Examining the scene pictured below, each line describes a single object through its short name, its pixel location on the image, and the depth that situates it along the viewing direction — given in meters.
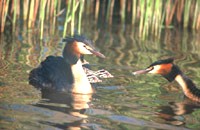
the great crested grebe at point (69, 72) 17.50
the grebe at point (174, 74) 17.20
